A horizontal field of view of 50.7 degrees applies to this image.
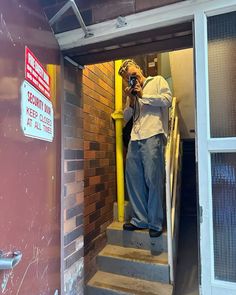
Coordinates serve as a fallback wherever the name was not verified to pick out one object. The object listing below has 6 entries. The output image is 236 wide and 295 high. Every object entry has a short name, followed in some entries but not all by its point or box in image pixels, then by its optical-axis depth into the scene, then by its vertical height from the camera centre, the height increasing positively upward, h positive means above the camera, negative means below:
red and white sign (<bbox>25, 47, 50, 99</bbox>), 0.95 +0.36
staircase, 1.87 -0.85
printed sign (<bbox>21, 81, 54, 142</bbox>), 0.92 +0.20
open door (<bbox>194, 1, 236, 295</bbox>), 1.00 +0.07
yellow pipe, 2.52 +0.18
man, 2.12 +0.10
